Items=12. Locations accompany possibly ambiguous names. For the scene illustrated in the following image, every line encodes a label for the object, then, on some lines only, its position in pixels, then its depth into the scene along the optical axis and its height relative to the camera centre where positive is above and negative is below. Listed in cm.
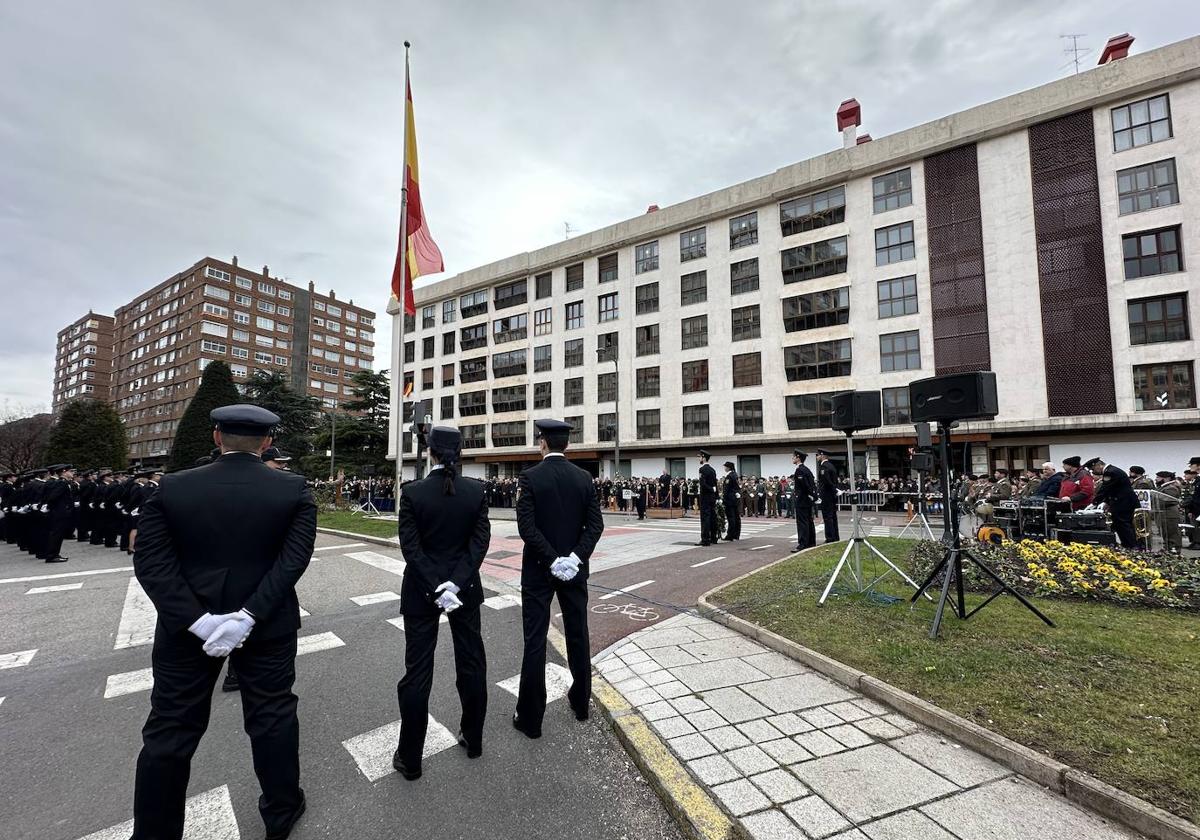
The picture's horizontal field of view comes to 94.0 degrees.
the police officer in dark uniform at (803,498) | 1132 -106
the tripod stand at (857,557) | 634 -136
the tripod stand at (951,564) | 516 -117
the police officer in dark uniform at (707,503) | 1262 -125
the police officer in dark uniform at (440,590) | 316 -81
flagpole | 1426 +566
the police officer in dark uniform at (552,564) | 366 -77
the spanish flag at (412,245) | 1438 +547
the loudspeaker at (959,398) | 538 +44
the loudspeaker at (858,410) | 668 +42
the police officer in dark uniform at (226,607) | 247 -69
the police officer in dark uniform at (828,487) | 1101 -83
